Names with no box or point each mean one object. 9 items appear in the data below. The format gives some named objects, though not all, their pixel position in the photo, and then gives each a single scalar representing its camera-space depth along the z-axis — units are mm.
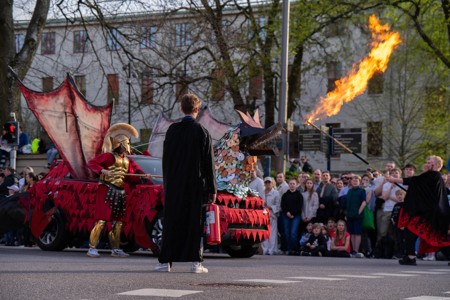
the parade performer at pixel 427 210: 17656
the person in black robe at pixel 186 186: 12711
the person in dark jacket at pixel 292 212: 23547
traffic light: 27891
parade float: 18156
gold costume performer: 17812
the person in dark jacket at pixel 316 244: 22891
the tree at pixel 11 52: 28719
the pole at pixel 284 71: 28469
